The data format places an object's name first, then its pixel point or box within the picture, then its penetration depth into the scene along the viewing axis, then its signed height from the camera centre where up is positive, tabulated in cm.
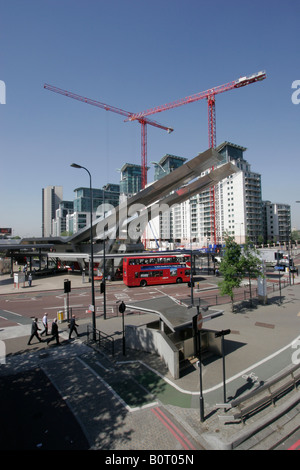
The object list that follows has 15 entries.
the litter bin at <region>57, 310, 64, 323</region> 1739 -500
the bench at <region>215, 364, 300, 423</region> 663 -469
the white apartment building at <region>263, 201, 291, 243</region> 12300 +1086
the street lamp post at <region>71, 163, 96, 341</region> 1372 -356
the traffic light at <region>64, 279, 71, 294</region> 1627 -267
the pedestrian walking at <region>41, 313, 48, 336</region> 1436 -454
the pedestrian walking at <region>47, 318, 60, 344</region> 1316 -461
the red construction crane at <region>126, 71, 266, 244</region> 7419 +5074
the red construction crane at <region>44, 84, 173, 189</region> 9986 +4624
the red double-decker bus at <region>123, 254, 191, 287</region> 3072 -324
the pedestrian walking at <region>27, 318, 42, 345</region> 1294 -442
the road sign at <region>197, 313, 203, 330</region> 799 -254
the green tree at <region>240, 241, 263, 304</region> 1841 -141
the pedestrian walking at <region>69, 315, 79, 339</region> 1378 -453
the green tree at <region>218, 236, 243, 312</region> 1817 -179
